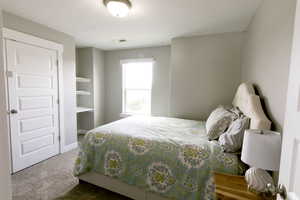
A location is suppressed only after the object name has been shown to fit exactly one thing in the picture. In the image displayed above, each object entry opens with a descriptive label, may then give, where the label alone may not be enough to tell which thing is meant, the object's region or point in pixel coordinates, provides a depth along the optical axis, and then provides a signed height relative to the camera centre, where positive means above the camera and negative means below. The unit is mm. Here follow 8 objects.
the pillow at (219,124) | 1862 -423
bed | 1517 -763
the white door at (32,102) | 2348 -270
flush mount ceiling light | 1780 +953
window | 4203 +59
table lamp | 988 -414
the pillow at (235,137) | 1497 -462
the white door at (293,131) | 634 -172
